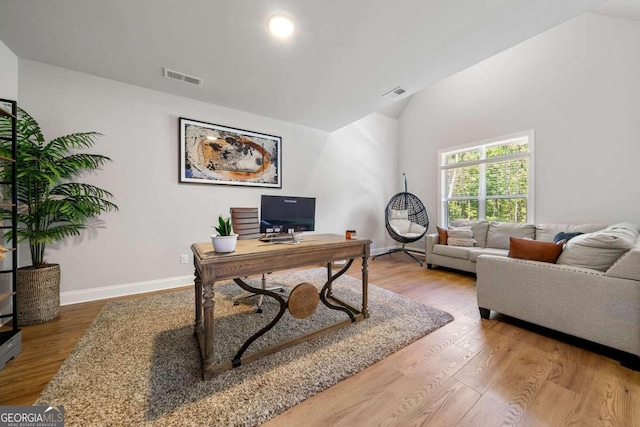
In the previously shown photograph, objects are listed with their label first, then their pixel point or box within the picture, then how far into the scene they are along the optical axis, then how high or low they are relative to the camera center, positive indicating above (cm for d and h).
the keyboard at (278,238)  187 -22
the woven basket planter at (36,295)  195 -72
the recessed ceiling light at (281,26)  180 +149
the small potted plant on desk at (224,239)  141 -17
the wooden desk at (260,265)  133 -36
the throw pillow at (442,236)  385 -41
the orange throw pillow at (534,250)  187 -32
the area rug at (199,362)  113 -96
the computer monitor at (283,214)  201 -2
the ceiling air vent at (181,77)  247 +149
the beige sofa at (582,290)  145 -57
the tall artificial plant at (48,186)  196 +24
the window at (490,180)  376 +57
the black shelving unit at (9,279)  149 -58
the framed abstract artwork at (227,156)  299 +79
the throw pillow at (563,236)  274 -30
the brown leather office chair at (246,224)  262 -15
